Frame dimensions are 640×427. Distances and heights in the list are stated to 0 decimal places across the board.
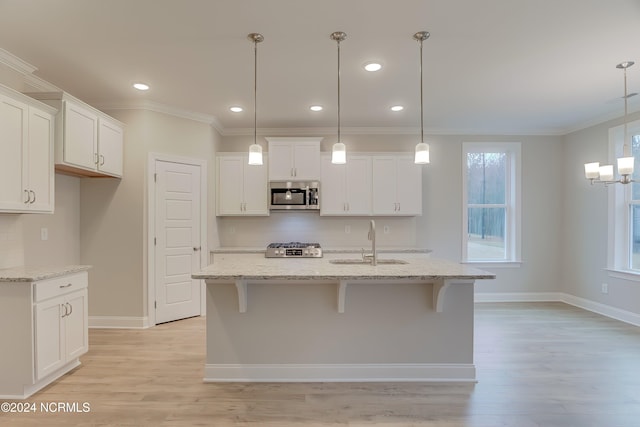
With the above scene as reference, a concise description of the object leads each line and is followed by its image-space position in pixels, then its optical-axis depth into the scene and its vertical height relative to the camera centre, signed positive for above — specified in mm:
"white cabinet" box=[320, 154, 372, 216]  4855 +414
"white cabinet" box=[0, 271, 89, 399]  2395 -882
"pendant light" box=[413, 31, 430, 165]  2665 +496
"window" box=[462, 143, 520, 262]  5289 +147
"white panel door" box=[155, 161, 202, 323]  4125 -322
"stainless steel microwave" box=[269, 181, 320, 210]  4785 +280
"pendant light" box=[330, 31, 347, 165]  2746 +506
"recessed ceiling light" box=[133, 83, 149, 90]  3471 +1352
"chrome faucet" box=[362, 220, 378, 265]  2779 -193
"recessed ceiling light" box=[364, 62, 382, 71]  3031 +1364
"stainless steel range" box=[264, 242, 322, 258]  4469 -499
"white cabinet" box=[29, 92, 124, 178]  3074 +773
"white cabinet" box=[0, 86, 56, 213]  2545 +497
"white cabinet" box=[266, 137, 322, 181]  4777 +794
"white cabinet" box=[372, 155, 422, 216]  4875 +384
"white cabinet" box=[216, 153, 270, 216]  4840 +401
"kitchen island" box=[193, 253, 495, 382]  2672 -937
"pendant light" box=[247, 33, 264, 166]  2730 +534
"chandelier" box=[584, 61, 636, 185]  3061 +453
